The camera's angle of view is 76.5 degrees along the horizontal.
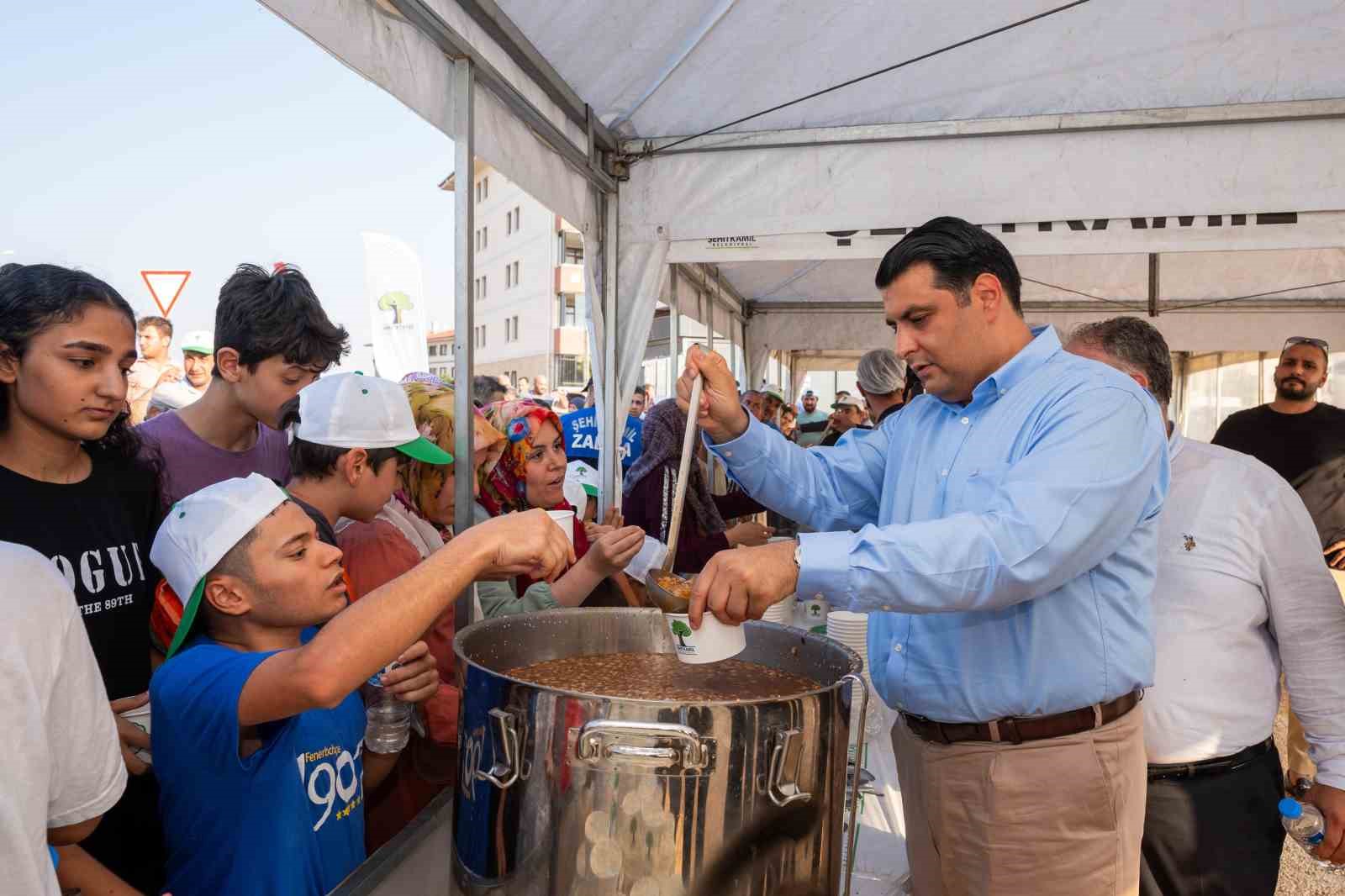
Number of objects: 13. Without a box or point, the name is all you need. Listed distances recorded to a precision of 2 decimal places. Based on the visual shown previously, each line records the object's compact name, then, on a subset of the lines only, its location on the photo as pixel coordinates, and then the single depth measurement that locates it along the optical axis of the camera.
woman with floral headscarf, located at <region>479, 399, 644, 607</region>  2.68
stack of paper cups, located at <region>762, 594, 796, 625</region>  3.24
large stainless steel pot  1.03
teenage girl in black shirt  1.44
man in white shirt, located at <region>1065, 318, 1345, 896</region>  1.88
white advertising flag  7.87
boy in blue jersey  1.15
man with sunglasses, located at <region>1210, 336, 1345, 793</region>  4.40
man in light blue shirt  1.33
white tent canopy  2.77
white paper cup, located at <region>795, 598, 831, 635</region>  3.39
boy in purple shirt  2.04
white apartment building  31.80
